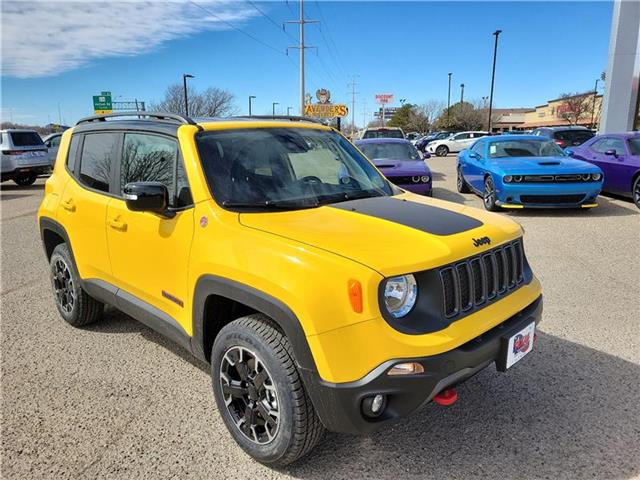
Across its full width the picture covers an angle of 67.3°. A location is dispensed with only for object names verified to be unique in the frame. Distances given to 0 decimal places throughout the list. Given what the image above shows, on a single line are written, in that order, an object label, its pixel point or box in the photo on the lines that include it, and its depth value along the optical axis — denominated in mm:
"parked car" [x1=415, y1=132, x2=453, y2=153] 36969
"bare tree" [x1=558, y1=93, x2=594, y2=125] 65375
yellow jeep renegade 2160
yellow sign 45191
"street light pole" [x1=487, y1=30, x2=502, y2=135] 41331
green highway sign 46500
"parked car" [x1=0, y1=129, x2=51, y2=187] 15945
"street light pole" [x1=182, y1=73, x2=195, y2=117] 46406
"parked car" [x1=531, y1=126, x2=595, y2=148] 15602
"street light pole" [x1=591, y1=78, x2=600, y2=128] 59662
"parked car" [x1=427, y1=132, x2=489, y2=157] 31125
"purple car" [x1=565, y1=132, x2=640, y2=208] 9727
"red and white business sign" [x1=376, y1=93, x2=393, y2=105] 89438
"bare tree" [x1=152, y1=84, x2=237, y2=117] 48844
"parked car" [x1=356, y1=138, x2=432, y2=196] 9641
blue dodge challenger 8758
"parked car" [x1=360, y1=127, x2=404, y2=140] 18234
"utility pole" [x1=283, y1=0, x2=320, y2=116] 39656
